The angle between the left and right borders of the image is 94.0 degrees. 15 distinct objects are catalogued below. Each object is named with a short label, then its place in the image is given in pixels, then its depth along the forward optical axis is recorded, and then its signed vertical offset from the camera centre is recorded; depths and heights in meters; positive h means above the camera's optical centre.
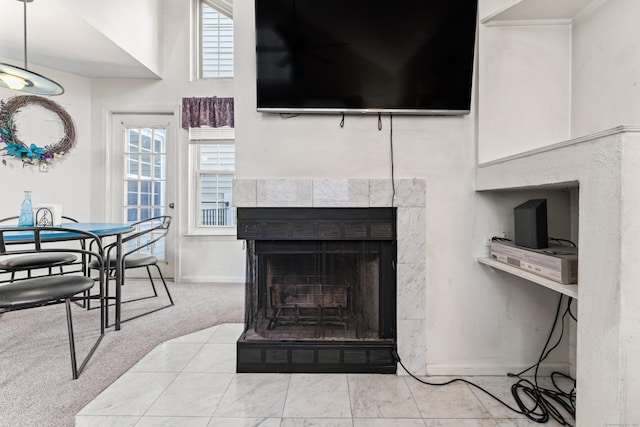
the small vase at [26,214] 2.11 -0.05
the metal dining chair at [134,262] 2.41 -0.48
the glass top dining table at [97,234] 1.88 -0.18
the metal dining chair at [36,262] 2.31 -0.44
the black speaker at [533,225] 1.36 -0.07
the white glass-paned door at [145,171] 3.67 +0.46
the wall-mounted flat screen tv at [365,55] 1.58 +0.83
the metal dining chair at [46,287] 1.55 -0.44
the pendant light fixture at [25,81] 2.08 +0.94
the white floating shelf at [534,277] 1.12 -0.29
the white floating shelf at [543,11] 1.50 +1.05
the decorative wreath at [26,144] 3.08 +0.76
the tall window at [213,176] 3.66 +0.41
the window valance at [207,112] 3.54 +1.14
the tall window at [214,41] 3.71 +2.09
